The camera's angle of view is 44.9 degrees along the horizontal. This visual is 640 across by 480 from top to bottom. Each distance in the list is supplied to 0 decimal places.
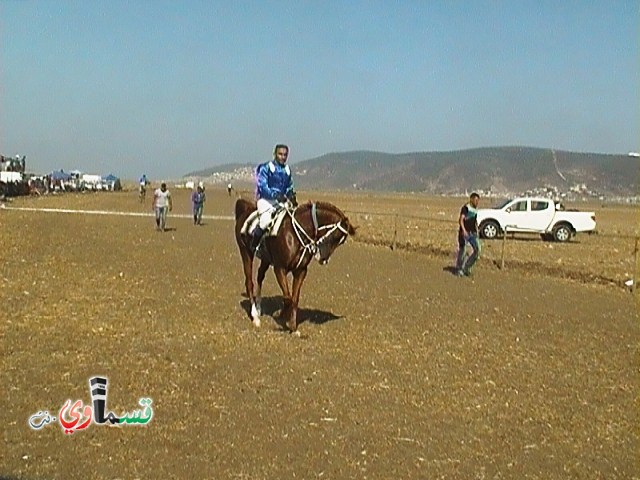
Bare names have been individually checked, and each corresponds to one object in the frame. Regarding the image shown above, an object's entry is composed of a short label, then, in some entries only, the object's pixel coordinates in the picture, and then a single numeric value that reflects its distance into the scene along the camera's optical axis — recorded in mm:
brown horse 10039
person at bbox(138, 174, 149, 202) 60569
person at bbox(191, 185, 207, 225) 31530
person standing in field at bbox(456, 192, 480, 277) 17031
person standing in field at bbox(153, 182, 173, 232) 26969
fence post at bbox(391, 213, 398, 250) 24556
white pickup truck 31594
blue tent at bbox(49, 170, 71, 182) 93662
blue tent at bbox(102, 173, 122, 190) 112581
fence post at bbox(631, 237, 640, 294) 16608
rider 10148
